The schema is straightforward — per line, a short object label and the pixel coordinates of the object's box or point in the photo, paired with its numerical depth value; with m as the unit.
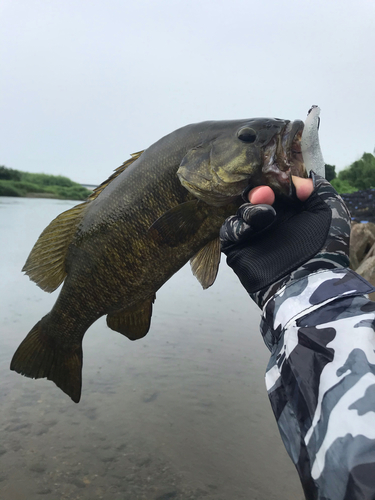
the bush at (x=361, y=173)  36.72
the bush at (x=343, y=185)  33.64
